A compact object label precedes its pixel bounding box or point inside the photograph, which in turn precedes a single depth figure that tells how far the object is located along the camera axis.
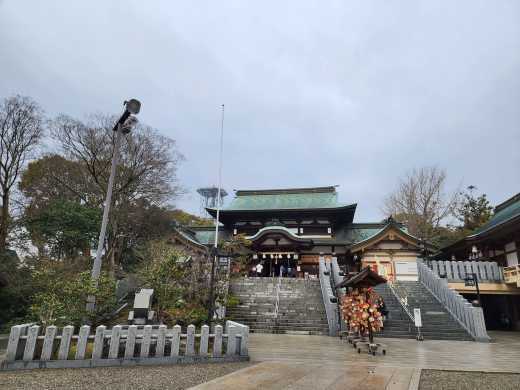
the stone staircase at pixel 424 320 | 12.76
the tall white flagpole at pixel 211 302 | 9.22
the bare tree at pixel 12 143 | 17.62
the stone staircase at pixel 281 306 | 14.42
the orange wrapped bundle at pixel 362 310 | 9.34
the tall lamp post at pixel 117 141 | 8.25
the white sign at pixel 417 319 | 12.04
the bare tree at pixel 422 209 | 30.75
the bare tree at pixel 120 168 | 20.56
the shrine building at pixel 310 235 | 22.62
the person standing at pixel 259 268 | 23.38
